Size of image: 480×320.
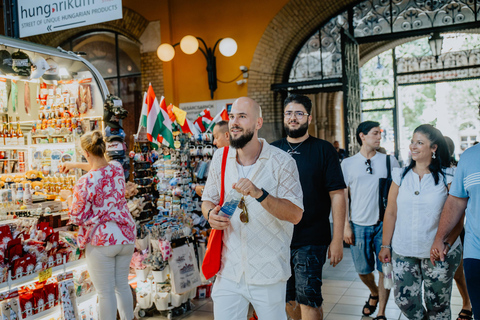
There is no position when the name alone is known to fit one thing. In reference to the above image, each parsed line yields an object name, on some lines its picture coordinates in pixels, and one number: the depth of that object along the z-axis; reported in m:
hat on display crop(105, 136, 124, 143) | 4.96
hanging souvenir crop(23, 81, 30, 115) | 5.46
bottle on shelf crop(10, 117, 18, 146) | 5.28
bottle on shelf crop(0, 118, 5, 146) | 5.19
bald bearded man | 2.52
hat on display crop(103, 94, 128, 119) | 5.04
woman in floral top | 3.86
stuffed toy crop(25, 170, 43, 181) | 5.30
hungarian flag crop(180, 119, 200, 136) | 6.21
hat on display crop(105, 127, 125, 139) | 4.99
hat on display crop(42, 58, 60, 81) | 5.09
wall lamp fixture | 9.44
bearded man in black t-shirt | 3.41
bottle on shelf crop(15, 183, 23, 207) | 4.64
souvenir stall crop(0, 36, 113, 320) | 3.91
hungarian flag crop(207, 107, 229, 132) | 6.70
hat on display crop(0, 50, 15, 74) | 4.35
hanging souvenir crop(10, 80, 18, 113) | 5.28
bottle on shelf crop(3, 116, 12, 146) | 5.22
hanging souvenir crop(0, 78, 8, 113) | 5.11
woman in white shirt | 3.30
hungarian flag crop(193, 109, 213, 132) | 6.96
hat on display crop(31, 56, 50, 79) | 4.73
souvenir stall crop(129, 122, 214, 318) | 4.91
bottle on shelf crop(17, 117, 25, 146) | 5.36
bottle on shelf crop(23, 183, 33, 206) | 4.65
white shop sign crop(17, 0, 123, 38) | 4.14
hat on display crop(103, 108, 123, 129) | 5.05
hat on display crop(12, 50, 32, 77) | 4.43
